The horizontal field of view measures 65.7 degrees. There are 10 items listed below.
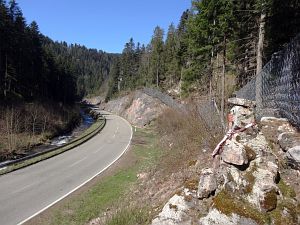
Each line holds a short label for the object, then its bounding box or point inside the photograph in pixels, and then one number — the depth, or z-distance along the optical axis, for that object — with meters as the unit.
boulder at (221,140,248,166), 4.65
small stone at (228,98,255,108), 6.37
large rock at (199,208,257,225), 4.04
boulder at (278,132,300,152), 4.96
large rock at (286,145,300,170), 4.59
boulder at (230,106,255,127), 5.75
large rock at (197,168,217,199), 4.54
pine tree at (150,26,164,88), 54.45
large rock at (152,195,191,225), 4.30
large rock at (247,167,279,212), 4.18
